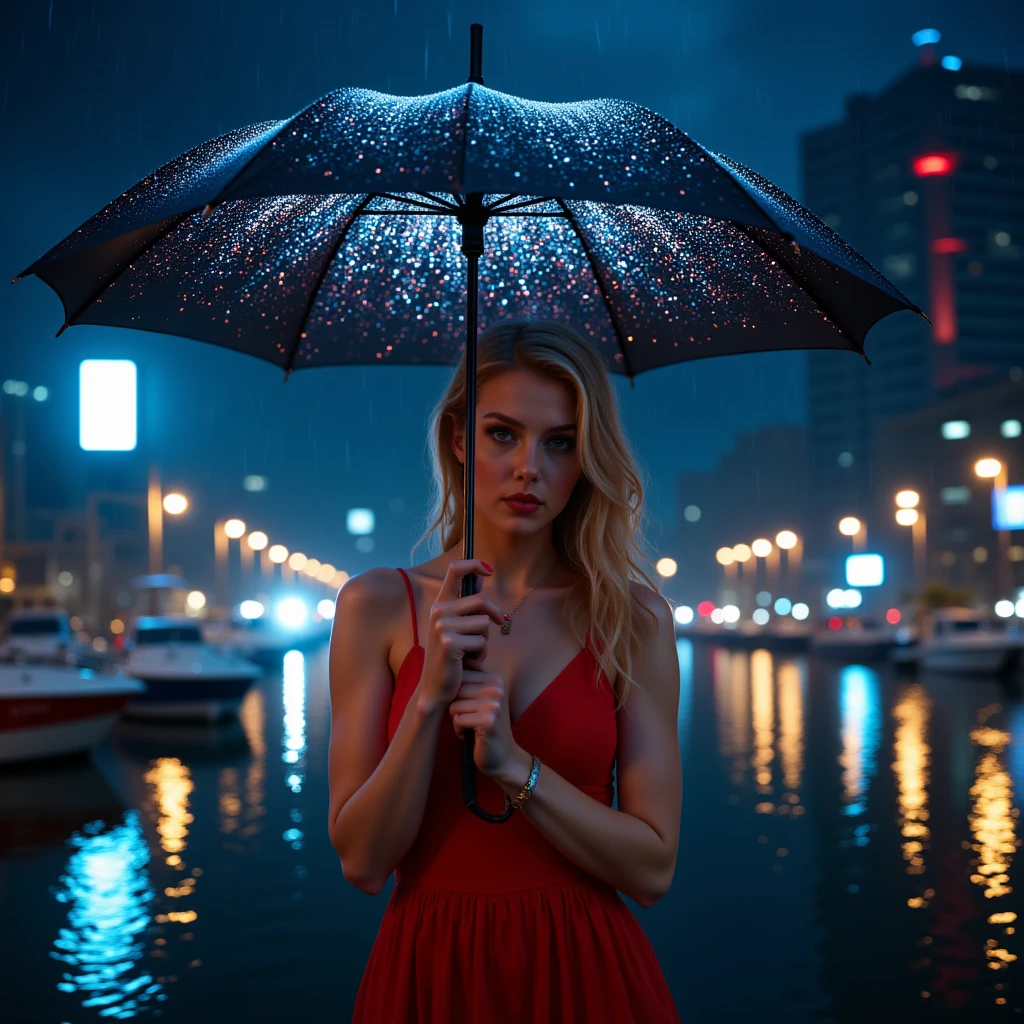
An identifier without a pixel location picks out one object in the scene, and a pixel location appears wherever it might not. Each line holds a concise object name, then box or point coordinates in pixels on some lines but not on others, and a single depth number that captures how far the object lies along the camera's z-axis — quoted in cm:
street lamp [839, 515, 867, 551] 11444
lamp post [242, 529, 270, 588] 8082
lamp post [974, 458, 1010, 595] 4903
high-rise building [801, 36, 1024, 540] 12394
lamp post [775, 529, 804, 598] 9236
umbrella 261
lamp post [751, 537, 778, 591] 10611
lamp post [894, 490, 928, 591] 6347
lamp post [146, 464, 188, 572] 3956
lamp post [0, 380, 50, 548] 10300
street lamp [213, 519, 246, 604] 6330
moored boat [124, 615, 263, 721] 2359
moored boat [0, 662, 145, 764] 1664
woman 248
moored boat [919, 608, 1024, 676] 3844
